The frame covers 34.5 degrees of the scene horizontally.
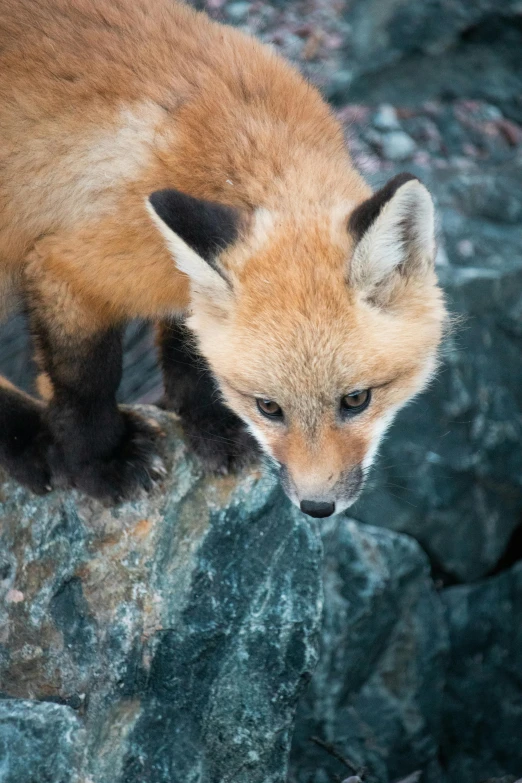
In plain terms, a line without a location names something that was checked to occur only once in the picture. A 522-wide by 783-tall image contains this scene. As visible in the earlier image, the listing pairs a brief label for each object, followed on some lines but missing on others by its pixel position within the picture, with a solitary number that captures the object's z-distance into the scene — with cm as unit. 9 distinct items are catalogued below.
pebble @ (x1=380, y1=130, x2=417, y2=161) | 986
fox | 397
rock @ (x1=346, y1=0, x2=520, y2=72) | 1021
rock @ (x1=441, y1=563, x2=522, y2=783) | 741
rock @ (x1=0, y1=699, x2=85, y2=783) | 420
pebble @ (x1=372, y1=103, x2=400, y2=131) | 1014
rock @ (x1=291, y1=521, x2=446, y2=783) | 652
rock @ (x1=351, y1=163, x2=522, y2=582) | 760
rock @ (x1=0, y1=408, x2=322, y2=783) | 461
